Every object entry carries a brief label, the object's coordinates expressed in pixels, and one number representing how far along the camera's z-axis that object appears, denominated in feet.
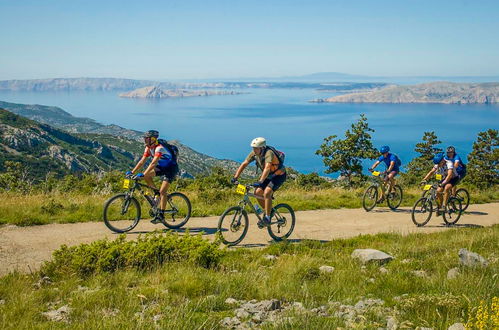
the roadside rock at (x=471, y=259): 22.85
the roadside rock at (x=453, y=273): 21.26
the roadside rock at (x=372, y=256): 26.00
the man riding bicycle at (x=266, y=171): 31.27
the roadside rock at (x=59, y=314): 15.62
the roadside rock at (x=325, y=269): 23.44
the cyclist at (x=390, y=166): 51.83
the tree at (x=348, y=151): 136.46
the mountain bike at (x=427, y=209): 44.52
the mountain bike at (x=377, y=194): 51.55
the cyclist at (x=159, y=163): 34.47
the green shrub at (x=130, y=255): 22.34
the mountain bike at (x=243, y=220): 31.71
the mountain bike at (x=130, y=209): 34.22
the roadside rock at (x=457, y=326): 13.28
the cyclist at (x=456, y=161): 45.06
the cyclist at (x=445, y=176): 45.01
